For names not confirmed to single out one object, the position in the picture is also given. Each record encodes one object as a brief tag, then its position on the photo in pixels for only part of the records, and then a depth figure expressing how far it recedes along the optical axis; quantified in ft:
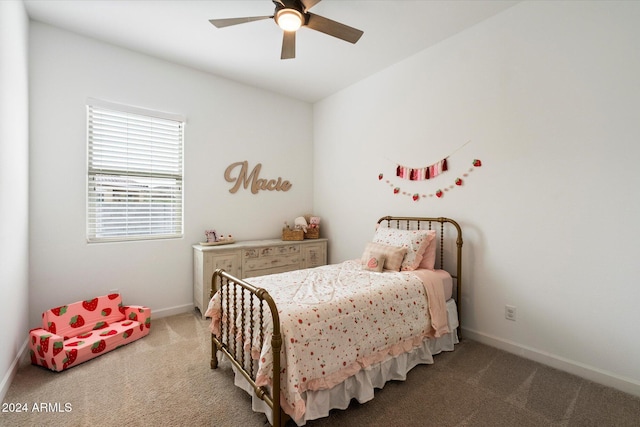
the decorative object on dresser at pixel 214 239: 11.58
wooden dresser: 10.81
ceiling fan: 6.81
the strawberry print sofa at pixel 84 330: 7.40
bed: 5.29
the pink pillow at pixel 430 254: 9.19
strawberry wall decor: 9.23
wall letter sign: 12.75
